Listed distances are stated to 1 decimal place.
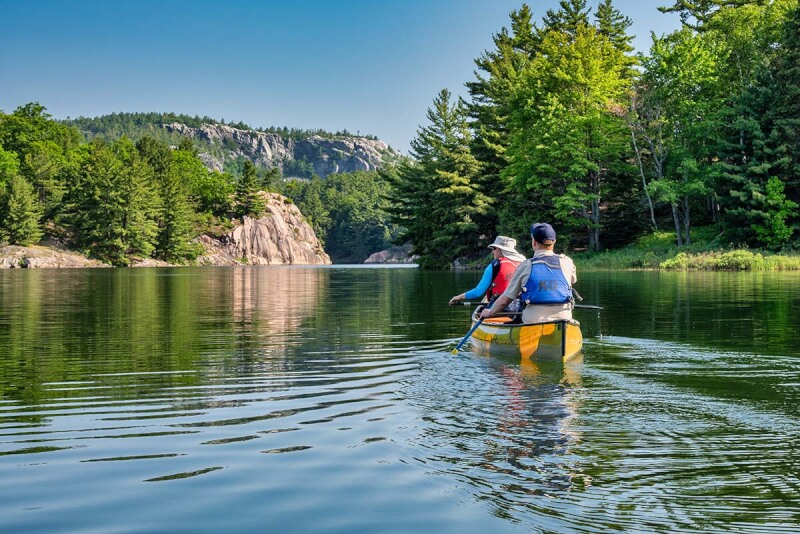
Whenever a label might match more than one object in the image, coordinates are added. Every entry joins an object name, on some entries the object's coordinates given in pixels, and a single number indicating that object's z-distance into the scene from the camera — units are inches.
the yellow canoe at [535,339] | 444.8
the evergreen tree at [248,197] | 5280.5
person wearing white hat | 530.3
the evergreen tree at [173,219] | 4379.9
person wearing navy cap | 458.0
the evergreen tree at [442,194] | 2551.7
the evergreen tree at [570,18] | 2979.8
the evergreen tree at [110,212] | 3934.5
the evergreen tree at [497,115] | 2613.2
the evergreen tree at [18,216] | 3604.8
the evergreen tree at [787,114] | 1939.0
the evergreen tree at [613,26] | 3206.2
